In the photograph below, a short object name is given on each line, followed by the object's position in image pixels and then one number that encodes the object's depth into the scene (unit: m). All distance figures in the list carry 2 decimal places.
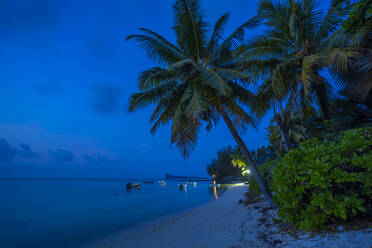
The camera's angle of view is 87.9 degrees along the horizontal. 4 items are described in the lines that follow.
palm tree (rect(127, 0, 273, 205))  8.17
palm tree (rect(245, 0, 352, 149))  8.41
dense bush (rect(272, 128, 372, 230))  3.43
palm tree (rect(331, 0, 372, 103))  7.16
